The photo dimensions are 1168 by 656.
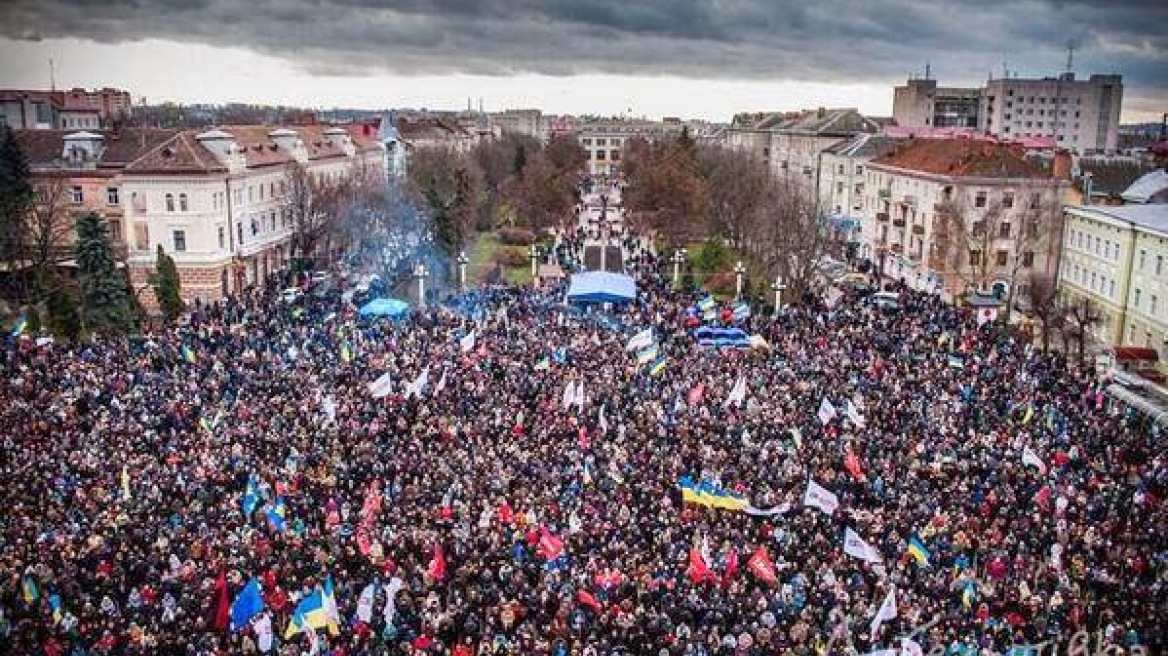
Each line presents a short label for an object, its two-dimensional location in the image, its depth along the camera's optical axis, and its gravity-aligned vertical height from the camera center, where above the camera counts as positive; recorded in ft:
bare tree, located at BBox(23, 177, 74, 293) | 143.33 -16.55
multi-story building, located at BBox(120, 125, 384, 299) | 157.38 -13.63
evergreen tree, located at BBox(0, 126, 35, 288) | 144.87 -10.83
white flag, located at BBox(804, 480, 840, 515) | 69.26 -25.22
